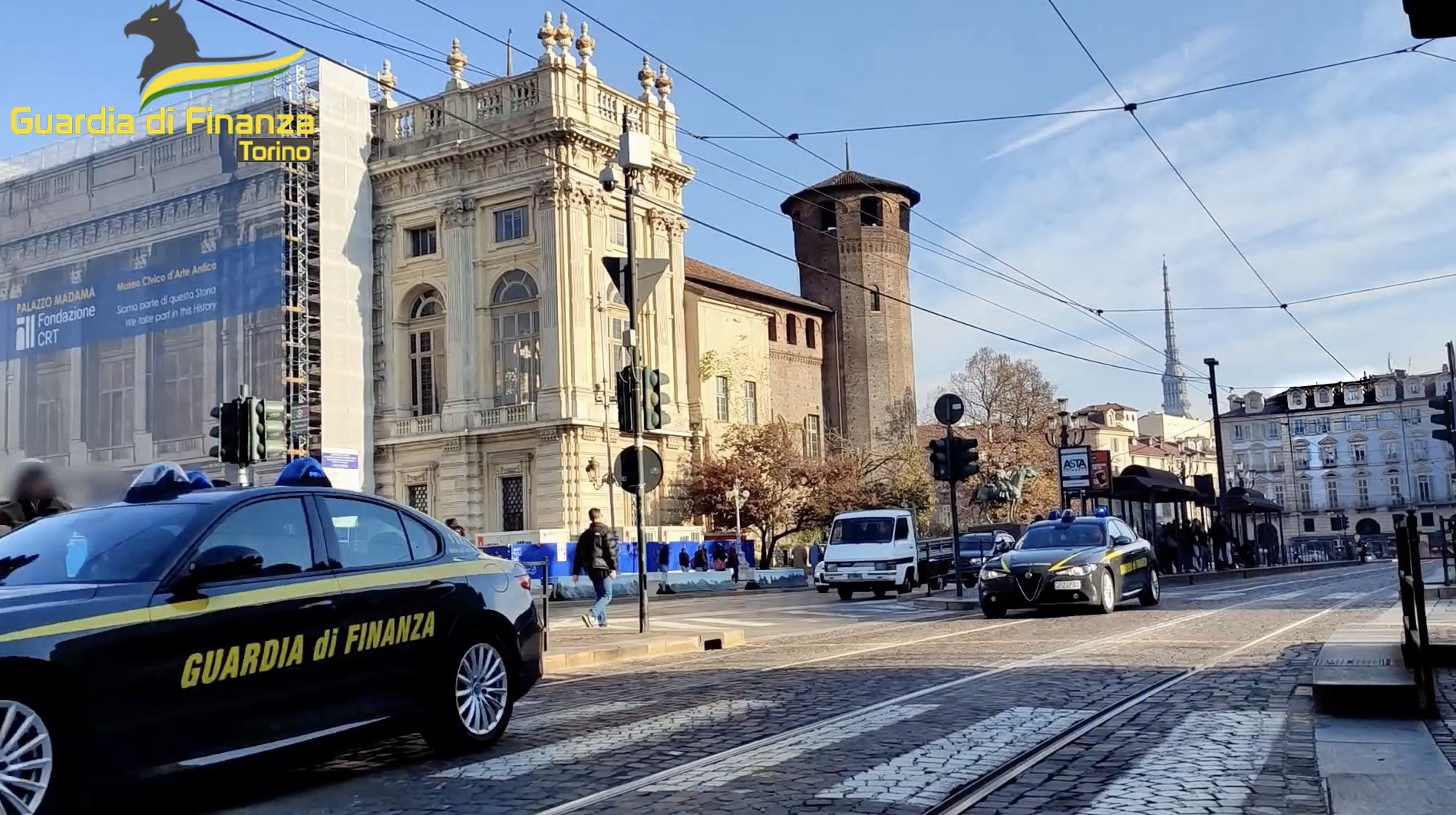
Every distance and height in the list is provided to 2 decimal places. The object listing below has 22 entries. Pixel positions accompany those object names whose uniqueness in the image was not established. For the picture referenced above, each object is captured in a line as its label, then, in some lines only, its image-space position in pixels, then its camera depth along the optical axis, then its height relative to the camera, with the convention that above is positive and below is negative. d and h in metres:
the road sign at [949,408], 23.70 +2.17
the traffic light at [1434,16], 5.13 +1.94
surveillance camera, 17.31 +4.90
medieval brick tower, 66.75 +11.42
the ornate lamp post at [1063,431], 39.00 +3.74
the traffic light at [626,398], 16.56 +1.84
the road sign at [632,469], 16.31 +0.91
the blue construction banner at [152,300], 38.41 +7.92
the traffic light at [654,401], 16.66 +1.80
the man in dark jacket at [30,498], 10.89 +0.61
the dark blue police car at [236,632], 4.94 -0.34
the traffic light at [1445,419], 23.95 +1.56
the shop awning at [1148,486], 34.56 +0.83
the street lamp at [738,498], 48.09 +1.40
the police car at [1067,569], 17.98 -0.69
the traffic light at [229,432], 17.12 +1.69
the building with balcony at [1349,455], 109.94 +4.64
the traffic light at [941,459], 21.52 +1.12
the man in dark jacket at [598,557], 17.50 -0.20
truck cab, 29.27 -0.56
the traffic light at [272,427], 17.31 +1.76
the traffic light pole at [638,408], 16.17 +1.69
